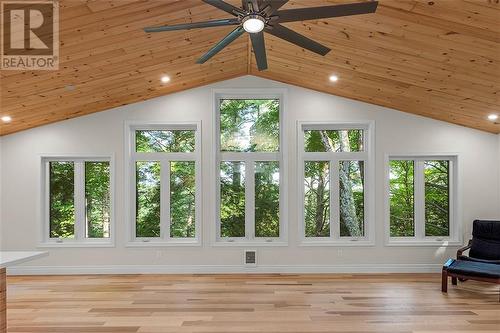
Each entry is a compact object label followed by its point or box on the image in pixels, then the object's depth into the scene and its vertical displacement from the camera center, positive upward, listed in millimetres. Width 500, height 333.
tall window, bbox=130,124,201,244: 6254 -138
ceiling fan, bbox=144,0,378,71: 2348 +976
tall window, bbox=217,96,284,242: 6250 -145
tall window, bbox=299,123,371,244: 6246 -144
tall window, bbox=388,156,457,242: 6258 -420
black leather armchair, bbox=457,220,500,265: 5500 -1030
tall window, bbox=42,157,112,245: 6238 -396
